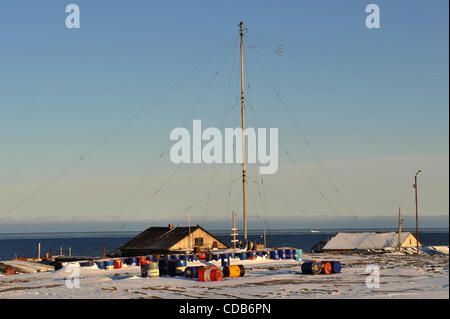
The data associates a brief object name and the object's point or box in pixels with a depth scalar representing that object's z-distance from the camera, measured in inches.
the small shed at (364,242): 4170.8
